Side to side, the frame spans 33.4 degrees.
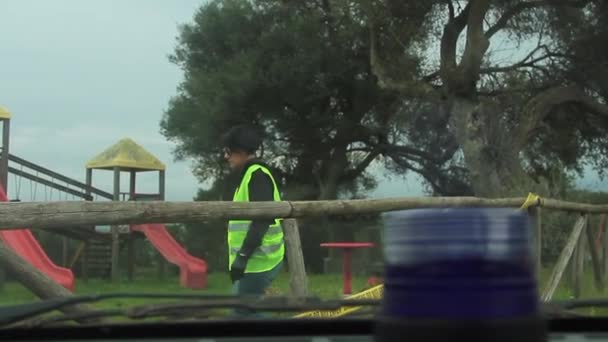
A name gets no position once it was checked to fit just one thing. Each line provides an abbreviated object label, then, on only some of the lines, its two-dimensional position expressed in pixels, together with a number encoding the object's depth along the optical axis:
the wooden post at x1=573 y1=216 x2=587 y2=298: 9.72
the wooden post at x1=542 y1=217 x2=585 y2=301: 8.86
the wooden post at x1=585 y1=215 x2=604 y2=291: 10.56
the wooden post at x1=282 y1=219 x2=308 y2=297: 6.07
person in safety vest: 5.66
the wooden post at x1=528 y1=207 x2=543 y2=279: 8.64
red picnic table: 7.30
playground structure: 12.43
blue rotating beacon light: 1.56
